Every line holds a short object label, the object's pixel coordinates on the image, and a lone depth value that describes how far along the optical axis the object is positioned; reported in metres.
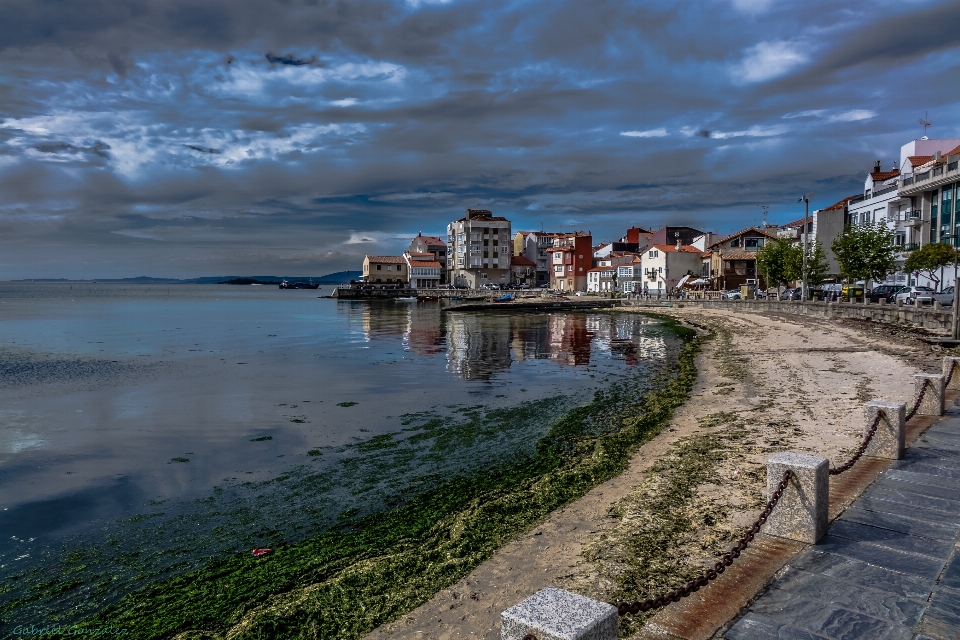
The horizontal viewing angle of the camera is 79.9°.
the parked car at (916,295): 37.09
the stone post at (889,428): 8.37
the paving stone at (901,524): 6.10
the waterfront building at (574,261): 116.12
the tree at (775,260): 62.12
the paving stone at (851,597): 4.71
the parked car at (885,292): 45.98
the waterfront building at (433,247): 140.75
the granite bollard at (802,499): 5.97
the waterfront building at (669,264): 90.31
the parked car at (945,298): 35.86
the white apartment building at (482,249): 122.88
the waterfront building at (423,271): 131.75
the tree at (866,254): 44.78
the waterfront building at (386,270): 133.75
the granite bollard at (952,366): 13.46
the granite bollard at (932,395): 11.02
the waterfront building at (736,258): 82.25
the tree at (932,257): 41.85
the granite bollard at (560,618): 3.48
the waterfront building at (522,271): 131.25
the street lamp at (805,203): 47.62
